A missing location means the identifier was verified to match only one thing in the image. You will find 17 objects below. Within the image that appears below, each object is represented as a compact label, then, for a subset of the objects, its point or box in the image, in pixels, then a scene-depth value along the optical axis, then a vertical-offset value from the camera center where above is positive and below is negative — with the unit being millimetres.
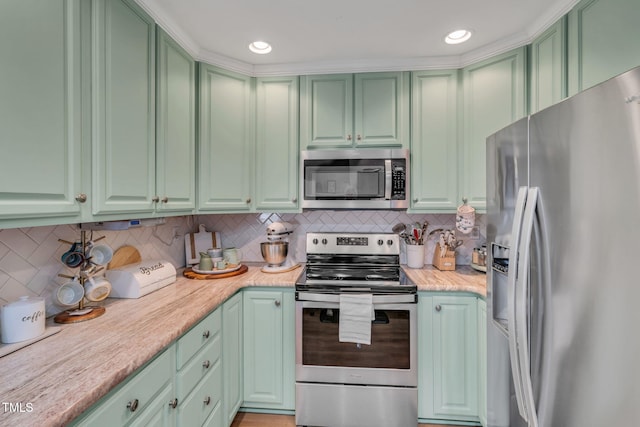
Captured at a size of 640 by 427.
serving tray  2039 -437
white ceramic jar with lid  1054 -391
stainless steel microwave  2121 +237
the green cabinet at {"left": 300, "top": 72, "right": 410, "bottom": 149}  2178 +743
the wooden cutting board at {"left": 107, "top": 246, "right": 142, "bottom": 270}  1696 -271
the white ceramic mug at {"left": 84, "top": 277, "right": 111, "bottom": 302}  1350 -354
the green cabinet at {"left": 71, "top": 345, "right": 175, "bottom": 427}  851 -611
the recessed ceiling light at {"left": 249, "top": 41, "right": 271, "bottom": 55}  1949 +1091
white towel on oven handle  1803 -637
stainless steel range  1826 -879
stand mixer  2213 -273
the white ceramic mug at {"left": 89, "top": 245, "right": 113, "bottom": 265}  1375 -199
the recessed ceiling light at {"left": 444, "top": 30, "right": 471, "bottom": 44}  1831 +1095
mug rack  1270 -432
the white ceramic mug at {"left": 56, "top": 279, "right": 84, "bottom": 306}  1256 -346
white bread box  1577 -368
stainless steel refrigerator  634 -120
